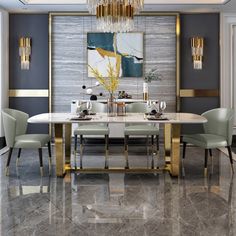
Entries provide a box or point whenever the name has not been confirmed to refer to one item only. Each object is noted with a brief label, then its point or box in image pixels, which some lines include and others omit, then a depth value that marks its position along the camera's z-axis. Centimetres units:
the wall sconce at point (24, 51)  812
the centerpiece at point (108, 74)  798
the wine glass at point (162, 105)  539
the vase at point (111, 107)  570
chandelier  536
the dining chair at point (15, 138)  536
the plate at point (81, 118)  510
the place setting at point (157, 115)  511
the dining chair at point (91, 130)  627
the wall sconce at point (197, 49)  805
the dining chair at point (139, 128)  624
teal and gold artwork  808
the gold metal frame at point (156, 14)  802
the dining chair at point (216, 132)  548
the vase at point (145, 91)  794
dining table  490
